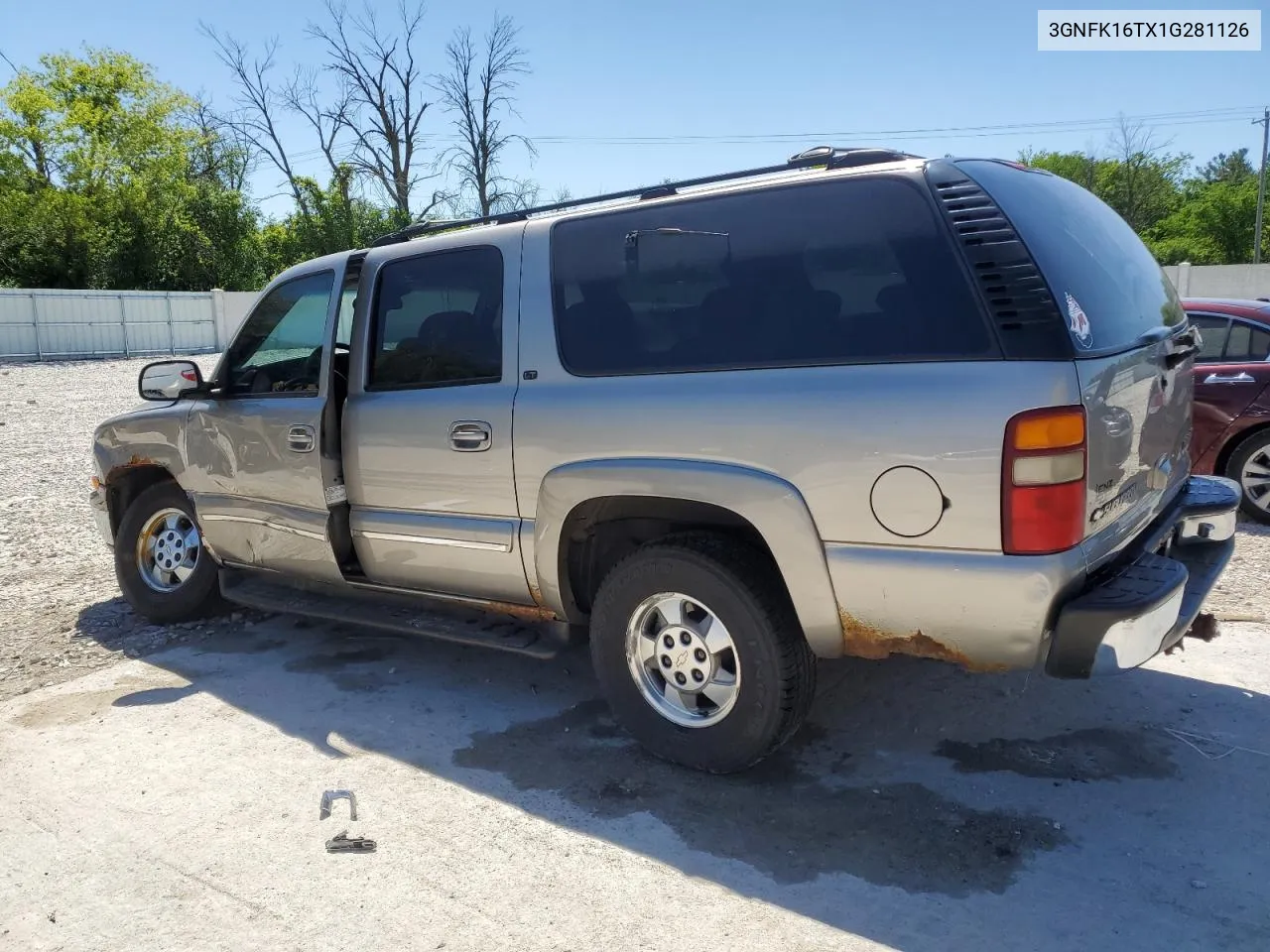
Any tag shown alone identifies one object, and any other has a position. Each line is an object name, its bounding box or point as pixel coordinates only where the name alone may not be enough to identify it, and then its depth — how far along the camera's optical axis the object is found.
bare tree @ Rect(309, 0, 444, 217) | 41.06
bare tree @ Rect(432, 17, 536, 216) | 40.47
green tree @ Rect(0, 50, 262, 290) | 37.19
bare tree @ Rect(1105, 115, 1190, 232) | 53.50
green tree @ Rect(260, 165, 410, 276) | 42.78
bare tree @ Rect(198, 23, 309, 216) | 44.00
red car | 7.04
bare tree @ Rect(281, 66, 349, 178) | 42.09
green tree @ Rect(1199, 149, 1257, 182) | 61.06
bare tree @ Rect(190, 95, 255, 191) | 47.81
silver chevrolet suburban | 2.89
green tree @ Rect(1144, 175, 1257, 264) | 48.97
